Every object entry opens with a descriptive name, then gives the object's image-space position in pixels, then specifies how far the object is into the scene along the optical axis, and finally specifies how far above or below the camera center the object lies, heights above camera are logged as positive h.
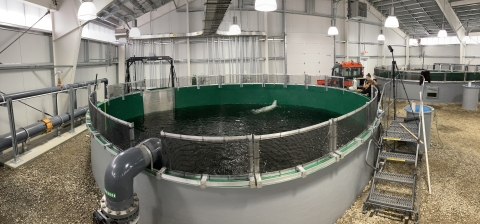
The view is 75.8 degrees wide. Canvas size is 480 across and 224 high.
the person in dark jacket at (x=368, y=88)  9.78 -0.20
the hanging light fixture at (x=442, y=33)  15.27 +2.32
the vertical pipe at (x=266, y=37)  18.67 +2.81
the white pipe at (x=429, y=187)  5.46 -1.88
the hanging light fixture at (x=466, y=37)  21.17 +3.04
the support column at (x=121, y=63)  17.86 +1.33
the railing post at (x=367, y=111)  5.64 -0.55
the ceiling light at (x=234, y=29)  12.91 +2.29
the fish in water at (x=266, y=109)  11.76 -1.00
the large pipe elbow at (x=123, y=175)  3.36 -0.98
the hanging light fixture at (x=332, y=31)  15.03 +2.50
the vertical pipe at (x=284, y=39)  19.48 +2.78
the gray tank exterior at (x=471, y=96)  12.29 -0.64
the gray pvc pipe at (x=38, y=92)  7.29 -0.12
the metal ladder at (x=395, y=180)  4.84 -1.79
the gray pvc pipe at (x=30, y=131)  6.83 -1.07
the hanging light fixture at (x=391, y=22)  9.09 +1.75
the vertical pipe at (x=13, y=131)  6.65 -0.96
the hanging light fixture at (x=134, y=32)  13.48 +2.35
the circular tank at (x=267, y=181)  3.70 -1.27
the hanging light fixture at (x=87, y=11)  7.56 +1.85
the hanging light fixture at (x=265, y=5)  6.40 +1.64
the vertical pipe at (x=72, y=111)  9.17 -0.74
